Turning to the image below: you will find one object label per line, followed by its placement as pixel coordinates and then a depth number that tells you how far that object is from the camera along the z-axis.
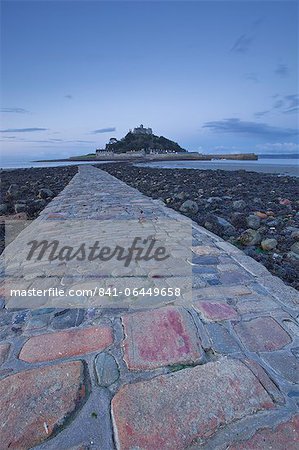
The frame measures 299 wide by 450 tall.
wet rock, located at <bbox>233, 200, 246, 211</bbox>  6.08
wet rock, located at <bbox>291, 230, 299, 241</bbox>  4.01
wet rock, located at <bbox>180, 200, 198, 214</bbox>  5.66
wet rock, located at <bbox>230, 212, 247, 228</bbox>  4.77
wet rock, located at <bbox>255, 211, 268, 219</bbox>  5.32
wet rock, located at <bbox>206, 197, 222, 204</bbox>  6.74
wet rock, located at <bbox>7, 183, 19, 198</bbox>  8.55
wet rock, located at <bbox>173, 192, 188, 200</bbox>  7.15
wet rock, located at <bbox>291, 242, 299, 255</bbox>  3.56
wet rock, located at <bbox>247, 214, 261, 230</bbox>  4.68
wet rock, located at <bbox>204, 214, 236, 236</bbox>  4.33
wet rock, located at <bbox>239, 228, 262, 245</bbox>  3.85
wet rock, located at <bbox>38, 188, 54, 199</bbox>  8.22
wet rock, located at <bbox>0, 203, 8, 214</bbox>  6.51
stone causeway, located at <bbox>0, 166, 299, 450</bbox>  1.12
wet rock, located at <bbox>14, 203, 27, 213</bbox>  6.25
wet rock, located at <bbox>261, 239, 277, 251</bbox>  3.65
